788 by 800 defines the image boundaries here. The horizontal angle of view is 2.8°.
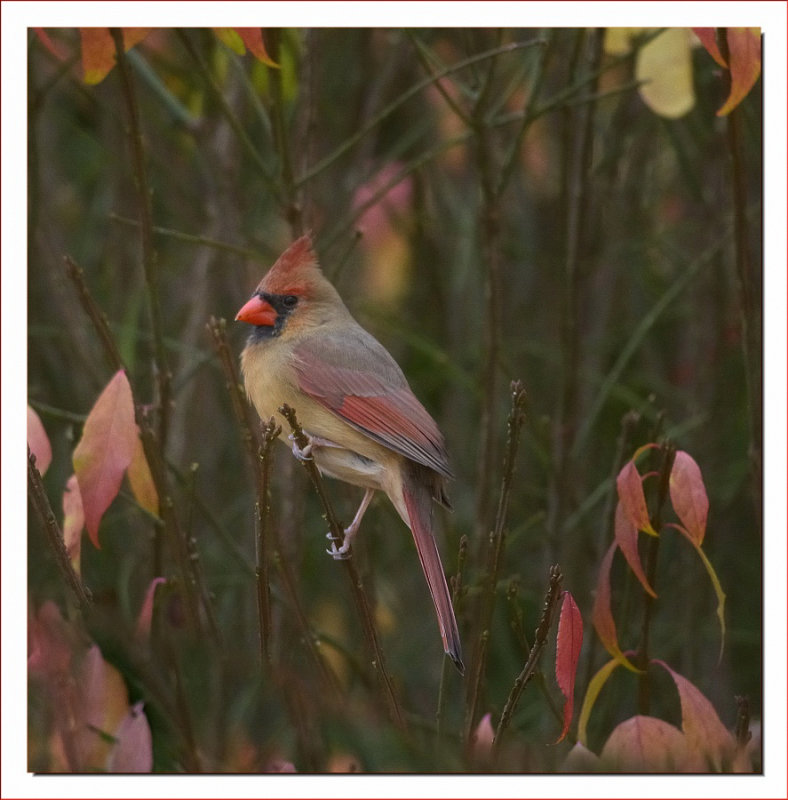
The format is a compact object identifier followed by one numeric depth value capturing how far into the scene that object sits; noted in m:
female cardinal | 7.28
